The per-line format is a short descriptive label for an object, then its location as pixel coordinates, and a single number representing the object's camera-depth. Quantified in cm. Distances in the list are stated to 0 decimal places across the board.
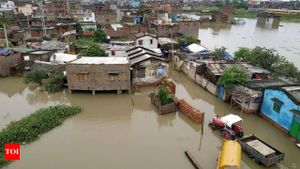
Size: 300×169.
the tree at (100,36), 3591
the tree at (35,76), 1969
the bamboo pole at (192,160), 1087
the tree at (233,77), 1608
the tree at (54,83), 1916
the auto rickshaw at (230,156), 958
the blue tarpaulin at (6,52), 2244
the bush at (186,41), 3341
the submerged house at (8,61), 2219
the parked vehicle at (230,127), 1278
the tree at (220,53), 2506
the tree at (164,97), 1581
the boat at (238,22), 7511
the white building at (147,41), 3033
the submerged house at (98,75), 1772
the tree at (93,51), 2442
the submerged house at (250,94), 1511
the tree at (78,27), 4206
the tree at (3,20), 4574
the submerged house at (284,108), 1253
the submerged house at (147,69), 2009
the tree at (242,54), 2297
